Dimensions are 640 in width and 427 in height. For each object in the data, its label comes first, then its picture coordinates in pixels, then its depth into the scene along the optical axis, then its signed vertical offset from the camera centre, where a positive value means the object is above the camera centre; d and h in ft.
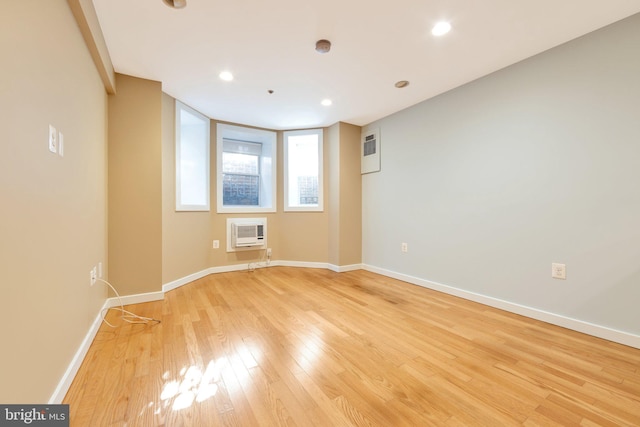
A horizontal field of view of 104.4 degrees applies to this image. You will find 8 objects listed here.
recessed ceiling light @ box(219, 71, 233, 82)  8.02 +4.61
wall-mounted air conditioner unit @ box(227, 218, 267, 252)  12.66 -0.95
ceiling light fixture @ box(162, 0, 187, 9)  5.20 +4.51
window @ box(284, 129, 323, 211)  13.74 +2.50
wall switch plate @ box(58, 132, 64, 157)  4.30 +1.27
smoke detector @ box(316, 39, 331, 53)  6.47 +4.48
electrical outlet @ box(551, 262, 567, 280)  6.58 -1.56
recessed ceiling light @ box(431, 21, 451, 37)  5.92 +4.53
